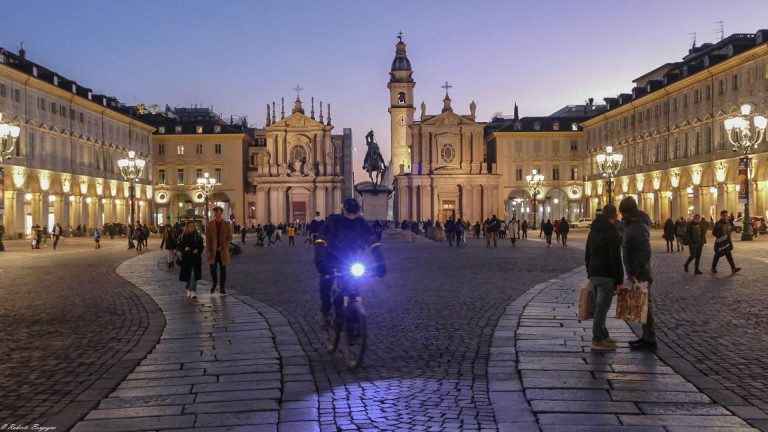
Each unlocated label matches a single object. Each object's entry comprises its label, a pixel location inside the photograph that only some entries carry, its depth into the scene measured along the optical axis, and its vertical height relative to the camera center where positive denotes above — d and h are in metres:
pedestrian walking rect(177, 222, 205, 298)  16.56 -0.71
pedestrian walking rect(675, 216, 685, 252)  35.61 -0.71
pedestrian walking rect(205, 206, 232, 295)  16.59 -0.48
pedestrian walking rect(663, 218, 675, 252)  36.03 -0.78
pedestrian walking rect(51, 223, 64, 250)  44.87 -0.59
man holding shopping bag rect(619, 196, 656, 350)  9.84 -0.46
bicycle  8.79 -1.10
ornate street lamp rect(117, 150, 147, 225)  48.09 +3.41
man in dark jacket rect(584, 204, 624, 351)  9.84 -0.68
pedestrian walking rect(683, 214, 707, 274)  22.53 -0.70
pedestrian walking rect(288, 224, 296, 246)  52.75 -0.95
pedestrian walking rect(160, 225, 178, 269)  24.65 -0.74
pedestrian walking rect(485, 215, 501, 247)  45.88 -0.68
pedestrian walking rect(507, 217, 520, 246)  45.91 -0.75
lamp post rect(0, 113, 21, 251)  33.41 +3.73
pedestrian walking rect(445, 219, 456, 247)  48.68 -0.76
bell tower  120.06 +15.65
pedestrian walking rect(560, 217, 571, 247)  43.53 -0.69
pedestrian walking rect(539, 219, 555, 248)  42.56 -0.69
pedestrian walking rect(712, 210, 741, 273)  21.52 -0.73
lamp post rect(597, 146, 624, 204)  50.59 +3.58
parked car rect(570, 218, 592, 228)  90.50 -0.80
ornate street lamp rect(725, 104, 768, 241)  37.59 +3.88
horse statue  80.62 +5.78
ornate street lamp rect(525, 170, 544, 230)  70.31 +3.17
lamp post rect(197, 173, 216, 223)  68.22 +3.09
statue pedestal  76.06 +1.49
